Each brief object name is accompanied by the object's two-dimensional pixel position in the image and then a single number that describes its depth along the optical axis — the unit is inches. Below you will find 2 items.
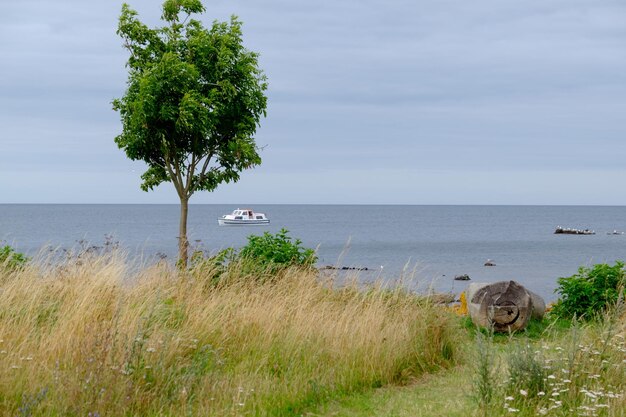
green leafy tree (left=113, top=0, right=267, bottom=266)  814.5
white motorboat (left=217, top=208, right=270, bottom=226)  4960.9
